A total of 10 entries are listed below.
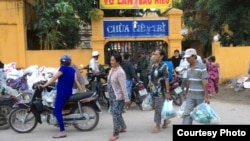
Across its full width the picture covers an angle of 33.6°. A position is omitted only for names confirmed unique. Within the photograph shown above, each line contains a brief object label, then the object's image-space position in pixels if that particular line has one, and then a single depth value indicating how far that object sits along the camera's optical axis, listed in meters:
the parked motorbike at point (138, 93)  10.80
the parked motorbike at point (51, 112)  8.13
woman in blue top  7.81
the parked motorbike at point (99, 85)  11.35
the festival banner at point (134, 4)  14.59
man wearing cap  6.88
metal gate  15.20
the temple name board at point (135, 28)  14.60
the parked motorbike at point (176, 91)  11.08
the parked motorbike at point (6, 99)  8.84
